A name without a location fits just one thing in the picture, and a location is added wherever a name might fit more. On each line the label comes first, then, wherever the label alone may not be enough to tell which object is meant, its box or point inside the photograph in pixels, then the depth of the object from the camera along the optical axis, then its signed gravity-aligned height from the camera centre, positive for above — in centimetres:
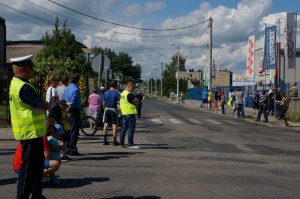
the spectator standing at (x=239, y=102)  2845 -68
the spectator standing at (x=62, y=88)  1106 +1
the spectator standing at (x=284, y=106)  2355 -74
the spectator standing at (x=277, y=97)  2681 -33
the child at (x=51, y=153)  743 -96
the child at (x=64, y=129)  995 -81
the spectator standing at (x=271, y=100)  2744 -53
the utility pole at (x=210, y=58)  4381 +283
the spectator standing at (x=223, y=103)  3516 -93
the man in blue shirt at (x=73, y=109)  1088 -45
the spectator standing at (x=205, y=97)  4231 -59
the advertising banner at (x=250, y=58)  5897 +383
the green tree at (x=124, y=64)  11738 +592
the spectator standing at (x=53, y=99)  961 -21
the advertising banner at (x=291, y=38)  3600 +381
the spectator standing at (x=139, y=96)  2567 -41
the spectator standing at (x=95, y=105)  1682 -55
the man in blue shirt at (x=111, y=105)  1347 -43
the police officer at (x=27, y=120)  565 -37
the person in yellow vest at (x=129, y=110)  1282 -53
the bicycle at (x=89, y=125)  1709 -124
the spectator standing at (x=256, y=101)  3000 -63
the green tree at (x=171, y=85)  10725 +104
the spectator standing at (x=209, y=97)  4147 -62
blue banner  3875 +332
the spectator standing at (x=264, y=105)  2540 -73
